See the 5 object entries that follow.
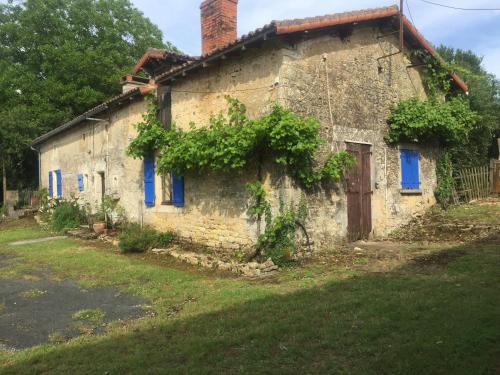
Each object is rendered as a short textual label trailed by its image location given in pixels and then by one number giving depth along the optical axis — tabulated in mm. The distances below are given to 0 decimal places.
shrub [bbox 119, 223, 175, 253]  10250
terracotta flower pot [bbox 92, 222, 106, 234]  13117
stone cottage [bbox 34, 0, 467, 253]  8305
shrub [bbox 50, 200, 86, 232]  14969
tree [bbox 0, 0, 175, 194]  25016
